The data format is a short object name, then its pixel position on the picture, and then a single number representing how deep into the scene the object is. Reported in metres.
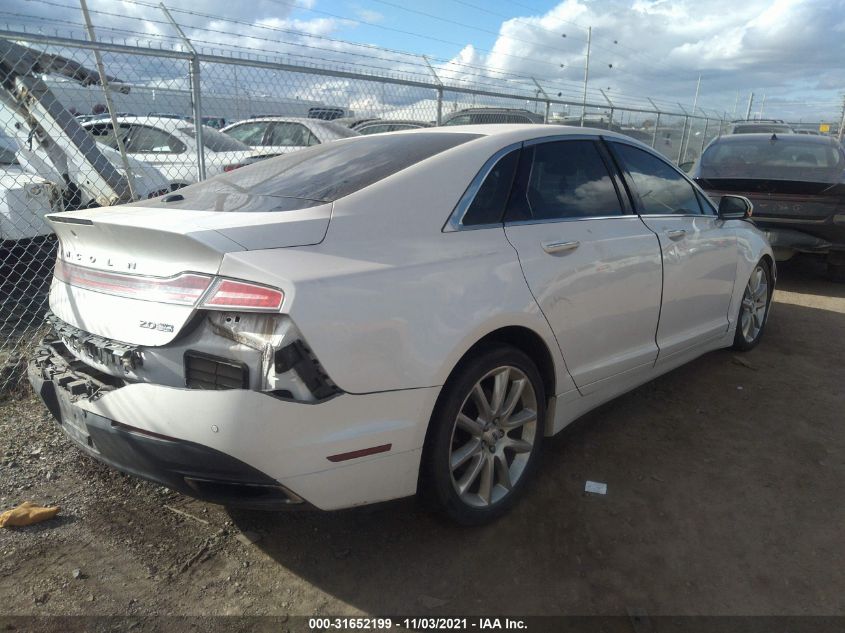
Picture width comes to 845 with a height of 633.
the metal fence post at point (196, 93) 4.85
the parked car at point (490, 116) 9.09
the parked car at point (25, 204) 5.25
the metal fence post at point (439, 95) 7.11
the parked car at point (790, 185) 6.59
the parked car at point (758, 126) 13.87
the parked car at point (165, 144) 6.32
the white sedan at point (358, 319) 1.96
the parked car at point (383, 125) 9.39
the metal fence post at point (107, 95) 4.72
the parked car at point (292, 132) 8.34
